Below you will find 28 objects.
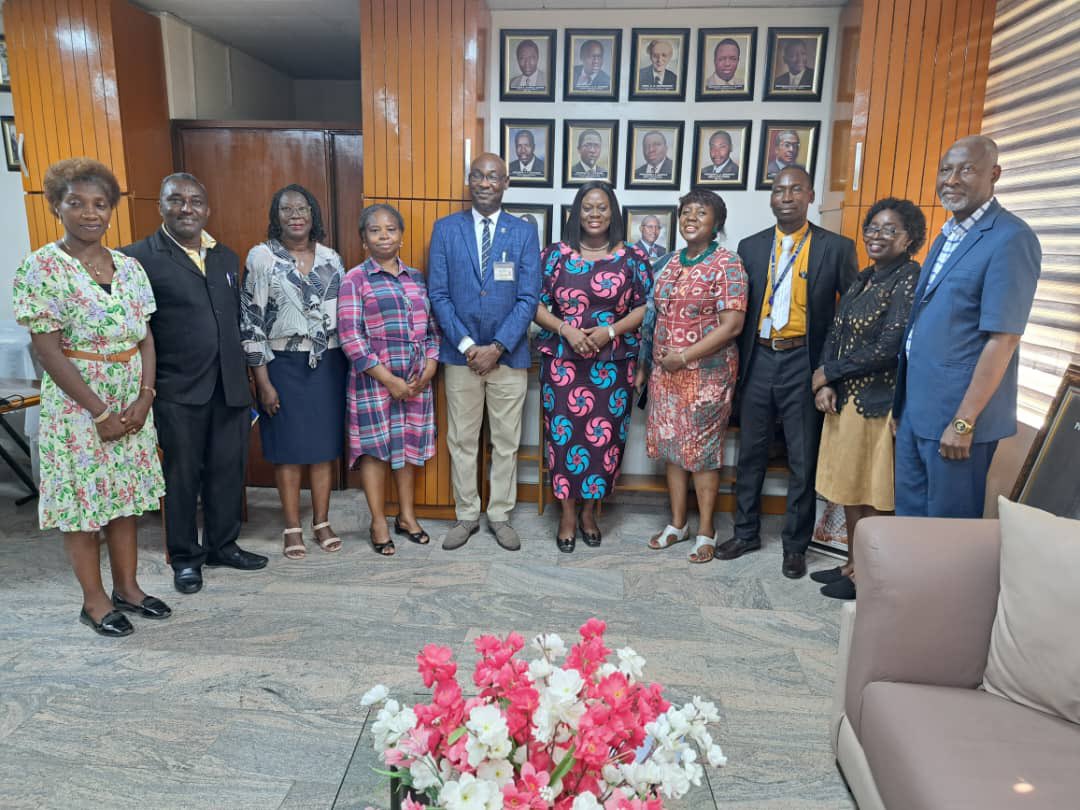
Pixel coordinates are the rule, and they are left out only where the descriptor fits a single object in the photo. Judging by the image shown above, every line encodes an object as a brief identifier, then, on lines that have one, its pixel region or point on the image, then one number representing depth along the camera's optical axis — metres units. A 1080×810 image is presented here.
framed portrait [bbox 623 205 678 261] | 4.18
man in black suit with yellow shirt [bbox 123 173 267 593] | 2.91
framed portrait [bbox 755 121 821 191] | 3.99
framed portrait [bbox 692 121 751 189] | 4.04
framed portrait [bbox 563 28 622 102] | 4.02
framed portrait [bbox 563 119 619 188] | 4.12
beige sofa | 1.57
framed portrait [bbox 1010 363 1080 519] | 2.48
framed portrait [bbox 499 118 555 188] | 4.13
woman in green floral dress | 2.42
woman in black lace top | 2.82
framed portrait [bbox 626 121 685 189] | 4.09
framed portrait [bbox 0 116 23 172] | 4.33
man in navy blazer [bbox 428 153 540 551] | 3.47
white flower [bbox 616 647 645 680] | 1.28
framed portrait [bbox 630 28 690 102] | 3.99
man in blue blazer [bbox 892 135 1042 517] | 2.24
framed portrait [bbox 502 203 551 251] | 4.22
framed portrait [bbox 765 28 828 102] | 3.88
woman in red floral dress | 3.32
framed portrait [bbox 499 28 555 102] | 4.04
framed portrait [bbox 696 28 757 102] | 3.94
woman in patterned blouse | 3.22
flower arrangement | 1.08
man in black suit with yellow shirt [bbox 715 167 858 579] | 3.22
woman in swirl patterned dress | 3.43
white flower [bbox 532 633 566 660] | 1.33
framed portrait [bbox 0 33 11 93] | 4.20
